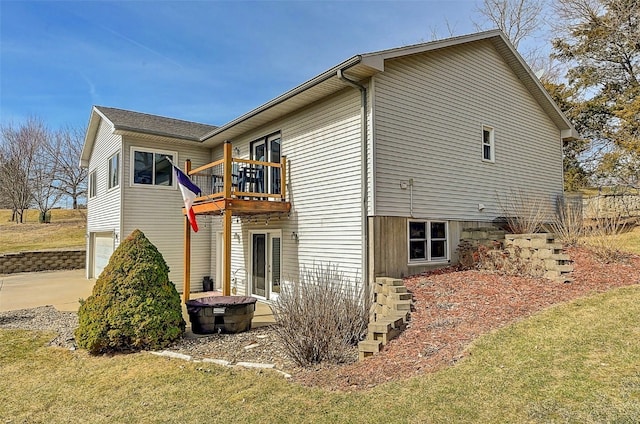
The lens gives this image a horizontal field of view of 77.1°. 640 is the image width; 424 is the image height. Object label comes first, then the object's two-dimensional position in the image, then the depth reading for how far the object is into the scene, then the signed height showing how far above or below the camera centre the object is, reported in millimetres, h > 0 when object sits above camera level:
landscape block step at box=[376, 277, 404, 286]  7228 -993
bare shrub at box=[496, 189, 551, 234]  10203 +462
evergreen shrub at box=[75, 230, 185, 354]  6555 -1330
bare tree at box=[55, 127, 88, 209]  32781 +5479
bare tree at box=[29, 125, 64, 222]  31812 +4942
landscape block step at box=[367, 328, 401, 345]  5797 -1590
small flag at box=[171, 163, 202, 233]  9234 +886
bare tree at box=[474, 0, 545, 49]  21812 +11707
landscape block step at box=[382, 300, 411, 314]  6717 -1315
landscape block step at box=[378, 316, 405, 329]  5980 -1421
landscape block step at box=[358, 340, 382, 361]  5602 -1695
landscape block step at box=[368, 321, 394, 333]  5812 -1449
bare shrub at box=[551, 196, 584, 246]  10023 +16
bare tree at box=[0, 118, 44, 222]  30516 +5213
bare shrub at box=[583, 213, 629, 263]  9117 -312
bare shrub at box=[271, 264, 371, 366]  5691 -1439
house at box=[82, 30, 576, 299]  8523 +1614
